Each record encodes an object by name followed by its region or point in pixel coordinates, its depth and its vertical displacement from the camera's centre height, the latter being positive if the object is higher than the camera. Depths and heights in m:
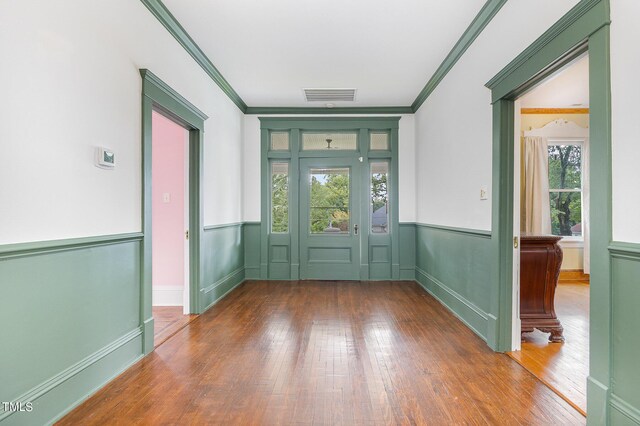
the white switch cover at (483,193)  3.16 +0.17
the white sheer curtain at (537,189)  5.70 +0.37
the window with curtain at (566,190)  6.02 +0.38
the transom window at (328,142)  5.96 +1.17
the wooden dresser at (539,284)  3.16 -0.64
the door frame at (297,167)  5.89 +0.74
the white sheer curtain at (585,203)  5.80 +0.15
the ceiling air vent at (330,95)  5.05 +1.71
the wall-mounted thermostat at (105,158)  2.31 +0.36
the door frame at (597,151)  1.78 +0.32
